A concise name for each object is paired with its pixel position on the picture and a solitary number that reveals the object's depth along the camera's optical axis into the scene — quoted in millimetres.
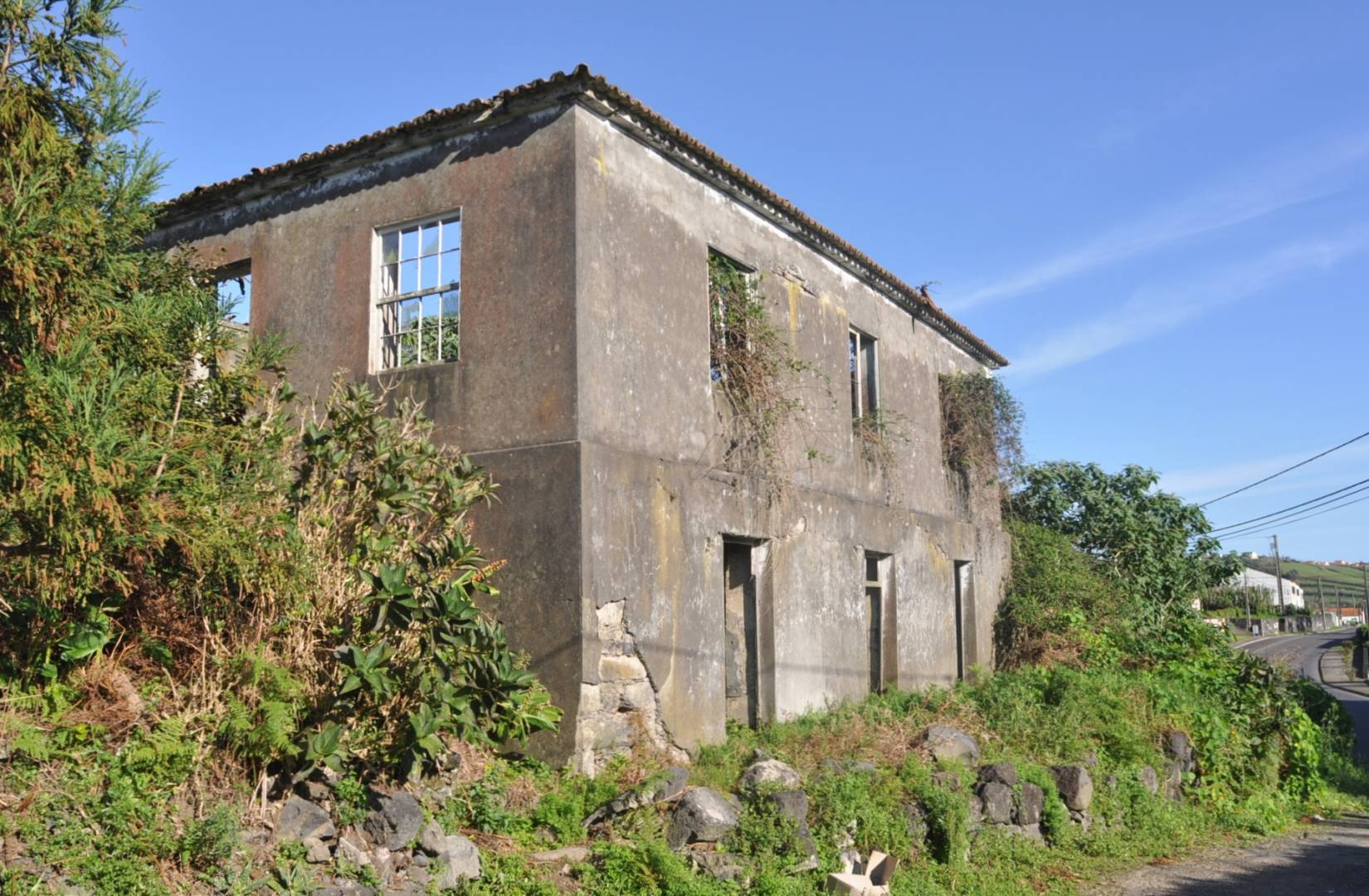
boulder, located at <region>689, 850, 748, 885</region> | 8203
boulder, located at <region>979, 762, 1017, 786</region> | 10773
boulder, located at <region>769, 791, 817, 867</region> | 8641
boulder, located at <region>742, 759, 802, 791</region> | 9159
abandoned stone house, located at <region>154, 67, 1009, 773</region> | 9789
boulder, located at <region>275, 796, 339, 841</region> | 6871
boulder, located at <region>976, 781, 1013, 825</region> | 10609
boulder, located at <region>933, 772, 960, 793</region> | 10312
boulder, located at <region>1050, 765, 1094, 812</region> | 11391
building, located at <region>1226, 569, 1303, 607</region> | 91375
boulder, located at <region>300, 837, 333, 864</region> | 6875
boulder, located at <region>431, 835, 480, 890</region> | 7301
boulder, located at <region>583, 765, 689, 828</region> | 8438
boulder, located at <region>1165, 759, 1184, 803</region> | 13273
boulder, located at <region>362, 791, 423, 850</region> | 7219
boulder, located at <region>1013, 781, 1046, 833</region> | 10844
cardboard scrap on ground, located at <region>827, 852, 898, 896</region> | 8477
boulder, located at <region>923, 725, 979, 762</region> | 11062
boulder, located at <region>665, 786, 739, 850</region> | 8406
